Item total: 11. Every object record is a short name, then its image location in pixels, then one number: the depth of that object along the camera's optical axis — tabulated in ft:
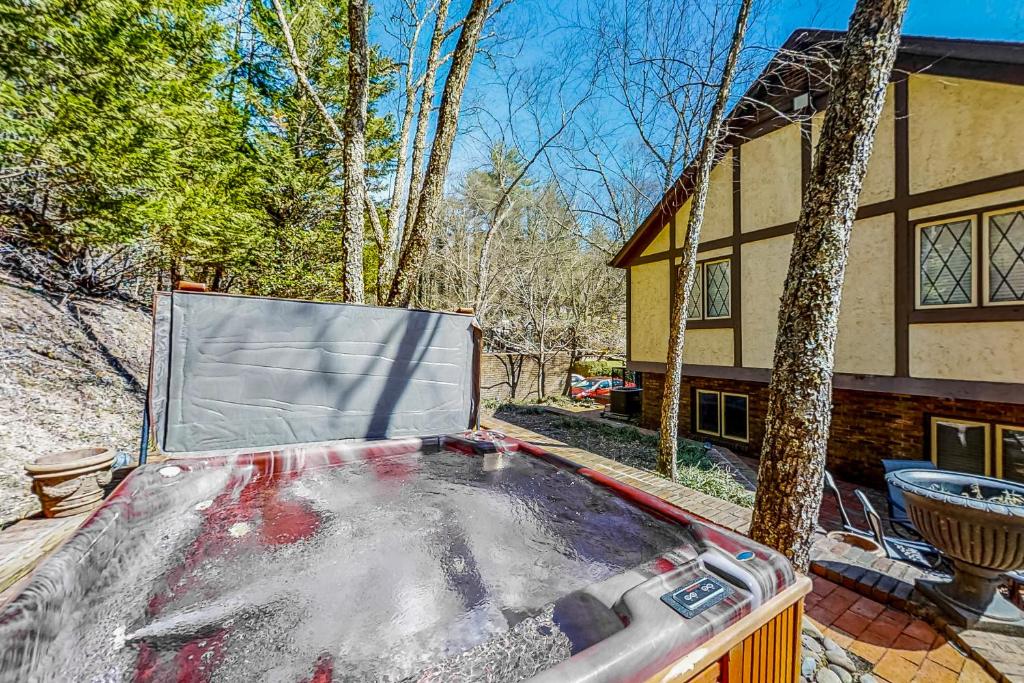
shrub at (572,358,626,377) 48.19
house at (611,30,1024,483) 14.51
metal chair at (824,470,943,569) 9.61
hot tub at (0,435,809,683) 4.42
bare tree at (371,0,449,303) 18.30
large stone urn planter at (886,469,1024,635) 7.10
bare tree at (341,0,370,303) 16.06
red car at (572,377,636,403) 41.93
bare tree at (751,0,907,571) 7.20
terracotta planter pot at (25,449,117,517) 8.85
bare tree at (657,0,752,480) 16.79
